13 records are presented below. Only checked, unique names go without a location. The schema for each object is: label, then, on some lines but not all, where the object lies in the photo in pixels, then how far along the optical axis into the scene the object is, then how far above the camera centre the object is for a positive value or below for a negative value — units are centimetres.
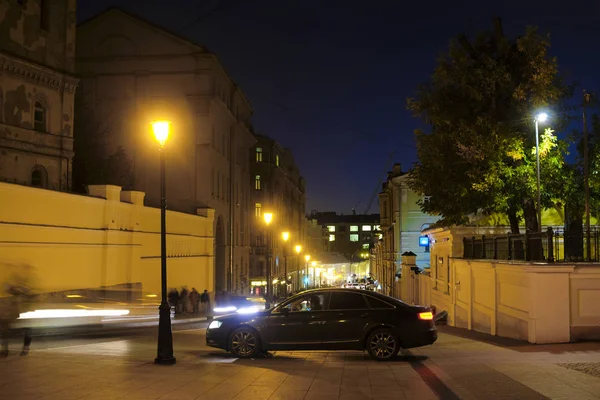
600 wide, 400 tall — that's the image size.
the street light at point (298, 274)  9349 -511
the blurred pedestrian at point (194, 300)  3506 -332
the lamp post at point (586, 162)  2169 +269
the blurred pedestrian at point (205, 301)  3791 -364
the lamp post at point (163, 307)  1214 -135
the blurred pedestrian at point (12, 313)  1251 -145
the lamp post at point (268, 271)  3377 -178
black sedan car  1307 -178
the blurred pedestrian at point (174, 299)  3375 -314
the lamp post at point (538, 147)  2121 +309
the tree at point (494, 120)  2247 +428
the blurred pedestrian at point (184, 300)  3433 -330
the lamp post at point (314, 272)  10264 -554
